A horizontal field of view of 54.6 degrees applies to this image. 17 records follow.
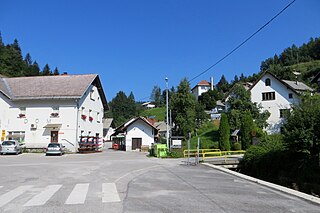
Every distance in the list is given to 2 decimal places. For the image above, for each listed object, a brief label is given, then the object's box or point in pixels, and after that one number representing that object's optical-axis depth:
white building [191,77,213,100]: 132.75
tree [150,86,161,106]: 153.82
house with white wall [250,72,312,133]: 47.22
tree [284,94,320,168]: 15.05
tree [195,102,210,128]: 52.06
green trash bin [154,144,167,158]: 34.16
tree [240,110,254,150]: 39.84
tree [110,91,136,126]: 133.36
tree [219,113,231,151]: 40.28
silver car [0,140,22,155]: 33.06
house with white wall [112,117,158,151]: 47.91
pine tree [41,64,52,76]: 126.09
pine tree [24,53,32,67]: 143.77
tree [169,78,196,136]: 47.22
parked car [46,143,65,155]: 33.36
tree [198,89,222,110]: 99.50
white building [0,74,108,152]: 39.38
